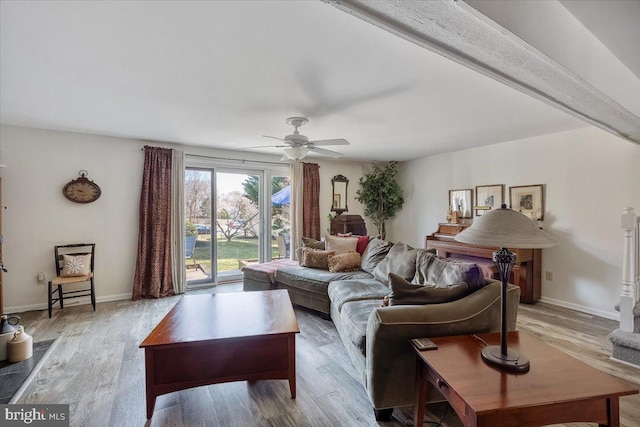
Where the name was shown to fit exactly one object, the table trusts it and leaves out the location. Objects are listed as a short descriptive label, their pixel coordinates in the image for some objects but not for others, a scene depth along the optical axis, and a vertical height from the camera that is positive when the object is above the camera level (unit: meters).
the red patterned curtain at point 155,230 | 4.09 -0.28
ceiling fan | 2.93 +0.74
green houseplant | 5.82 +0.36
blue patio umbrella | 5.34 +0.28
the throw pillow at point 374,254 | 3.45 -0.56
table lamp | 1.23 -0.14
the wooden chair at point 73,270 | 3.47 -0.76
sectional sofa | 1.62 -0.68
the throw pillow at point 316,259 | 3.76 -0.66
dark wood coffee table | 1.75 -0.94
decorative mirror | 5.89 +0.37
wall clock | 3.73 +0.30
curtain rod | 4.53 +0.92
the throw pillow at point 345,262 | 3.57 -0.68
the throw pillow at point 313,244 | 4.14 -0.50
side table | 1.03 -0.72
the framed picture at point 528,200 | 3.91 +0.16
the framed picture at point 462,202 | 4.80 +0.15
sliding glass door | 4.65 -0.18
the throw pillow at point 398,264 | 2.79 -0.57
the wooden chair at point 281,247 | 5.40 -0.71
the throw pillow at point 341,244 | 3.91 -0.48
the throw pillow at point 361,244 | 3.92 -0.48
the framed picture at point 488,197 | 4.37 +0.22
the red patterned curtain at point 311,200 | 5.47 +0.21
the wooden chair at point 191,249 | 4.58 -0.63
